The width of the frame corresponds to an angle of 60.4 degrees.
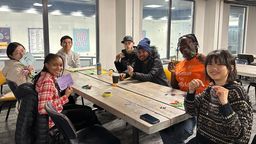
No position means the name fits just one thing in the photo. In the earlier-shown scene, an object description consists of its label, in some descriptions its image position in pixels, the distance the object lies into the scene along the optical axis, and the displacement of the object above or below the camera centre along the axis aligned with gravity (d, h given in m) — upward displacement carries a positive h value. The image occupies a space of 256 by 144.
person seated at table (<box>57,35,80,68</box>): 3.69 -0.06
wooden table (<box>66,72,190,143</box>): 1.51 -0.43
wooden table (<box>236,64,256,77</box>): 3.58 -0.34
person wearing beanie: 2.55 -0.18
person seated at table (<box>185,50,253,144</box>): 1.24 -0.33
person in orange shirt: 1.87 -0.23
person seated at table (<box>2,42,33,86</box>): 2.64 -0.20
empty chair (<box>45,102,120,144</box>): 1.42 -0.69
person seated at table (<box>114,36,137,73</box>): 3.31 -0.08
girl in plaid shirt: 1.75 -0.35
